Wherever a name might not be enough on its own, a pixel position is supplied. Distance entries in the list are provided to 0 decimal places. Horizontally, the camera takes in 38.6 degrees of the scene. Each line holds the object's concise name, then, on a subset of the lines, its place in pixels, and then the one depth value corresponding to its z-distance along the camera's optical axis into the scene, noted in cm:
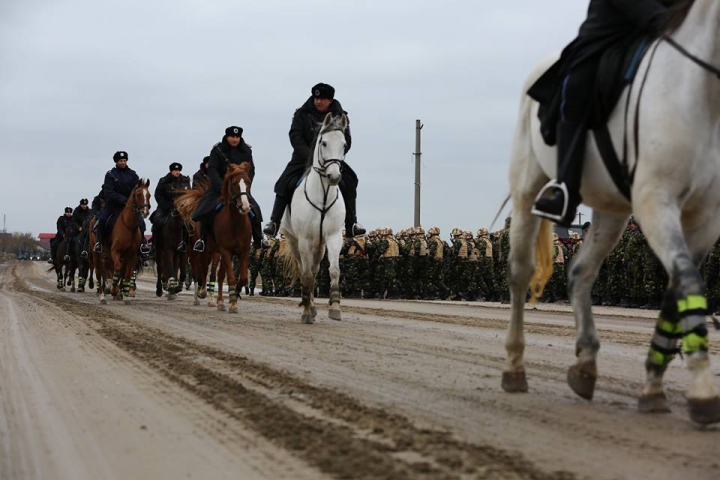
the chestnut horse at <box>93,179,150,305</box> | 2108
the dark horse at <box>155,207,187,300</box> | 2395
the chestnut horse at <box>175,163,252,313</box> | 1800
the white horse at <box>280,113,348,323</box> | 1486
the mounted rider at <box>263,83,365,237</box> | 1574
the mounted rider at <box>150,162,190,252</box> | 2414
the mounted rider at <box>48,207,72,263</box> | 3534
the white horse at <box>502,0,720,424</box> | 540
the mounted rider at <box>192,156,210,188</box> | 2261
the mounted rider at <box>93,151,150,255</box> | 2214
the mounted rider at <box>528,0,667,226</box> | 638
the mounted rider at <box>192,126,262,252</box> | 1895
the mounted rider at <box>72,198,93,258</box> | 3109
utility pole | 4231
